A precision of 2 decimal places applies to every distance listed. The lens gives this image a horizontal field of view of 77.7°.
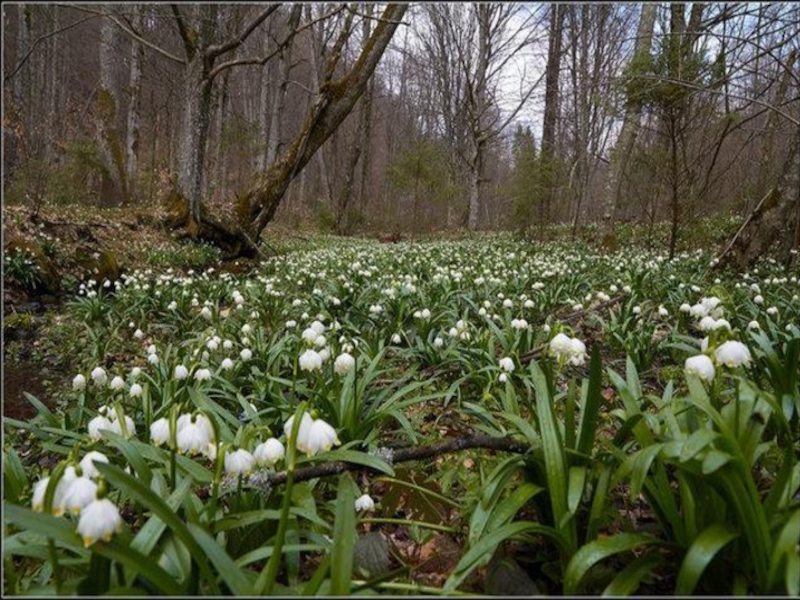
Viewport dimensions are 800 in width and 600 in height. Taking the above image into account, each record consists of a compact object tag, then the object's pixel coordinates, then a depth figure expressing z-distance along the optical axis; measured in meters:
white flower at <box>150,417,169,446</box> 0.40
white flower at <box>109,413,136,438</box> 0.46
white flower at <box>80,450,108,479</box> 0.35
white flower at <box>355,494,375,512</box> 0.50
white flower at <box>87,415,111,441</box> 0.46
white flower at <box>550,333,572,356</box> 0.50
